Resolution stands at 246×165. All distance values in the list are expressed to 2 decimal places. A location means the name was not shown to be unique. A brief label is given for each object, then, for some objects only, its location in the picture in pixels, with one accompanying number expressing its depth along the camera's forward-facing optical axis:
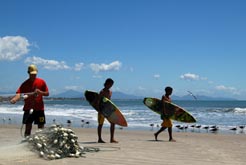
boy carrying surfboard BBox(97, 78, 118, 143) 9.72
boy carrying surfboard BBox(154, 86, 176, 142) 10.94
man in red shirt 7.44
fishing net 6.52
